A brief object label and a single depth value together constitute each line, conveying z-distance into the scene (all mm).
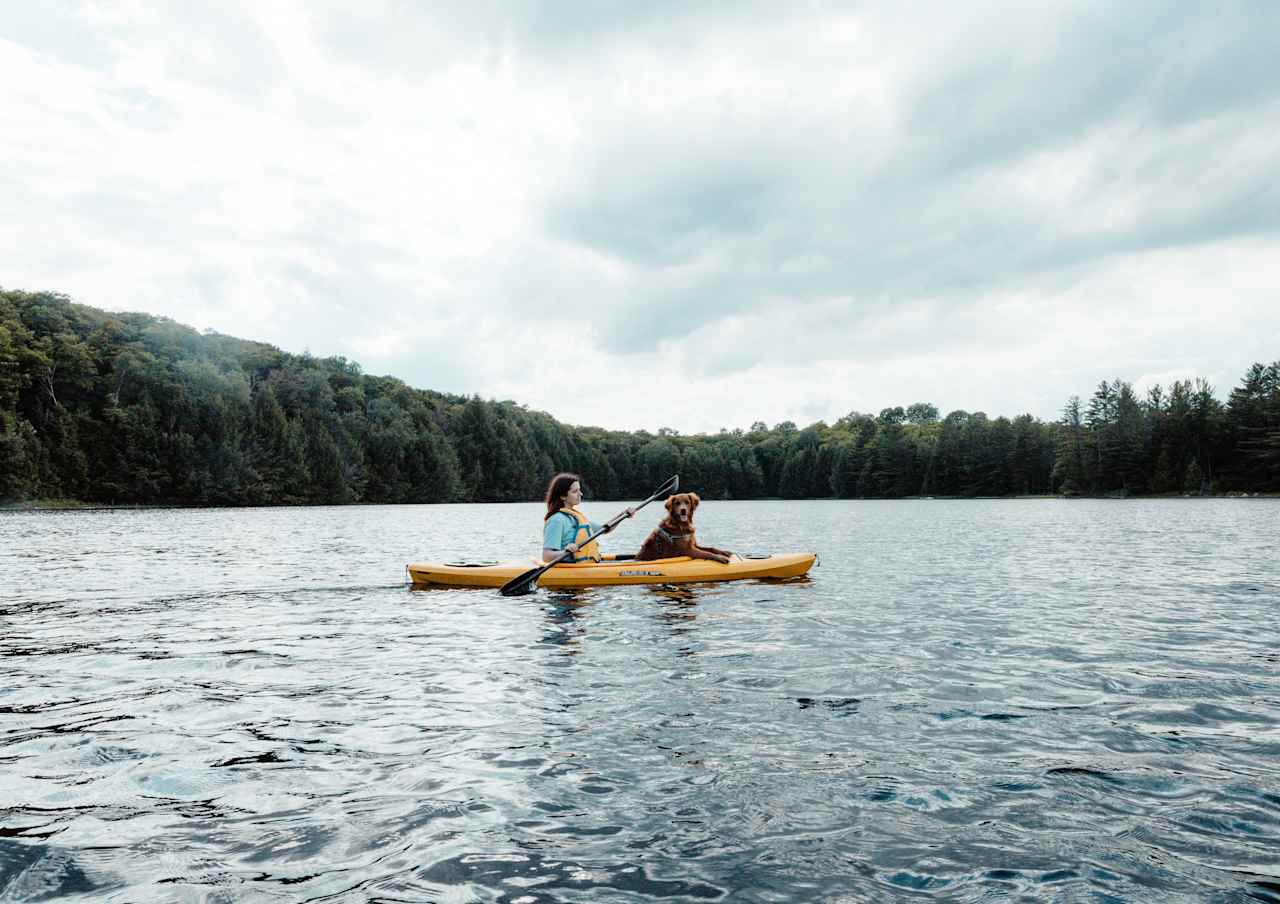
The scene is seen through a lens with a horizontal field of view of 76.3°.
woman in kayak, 13211
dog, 14062
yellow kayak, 13500
